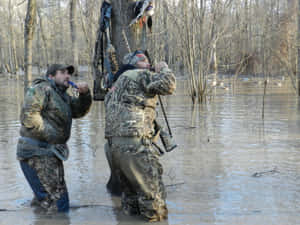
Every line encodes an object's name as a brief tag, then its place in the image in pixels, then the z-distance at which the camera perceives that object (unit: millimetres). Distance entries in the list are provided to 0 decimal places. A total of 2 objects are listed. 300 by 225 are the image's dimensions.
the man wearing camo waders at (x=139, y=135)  4137
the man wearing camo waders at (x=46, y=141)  4281
